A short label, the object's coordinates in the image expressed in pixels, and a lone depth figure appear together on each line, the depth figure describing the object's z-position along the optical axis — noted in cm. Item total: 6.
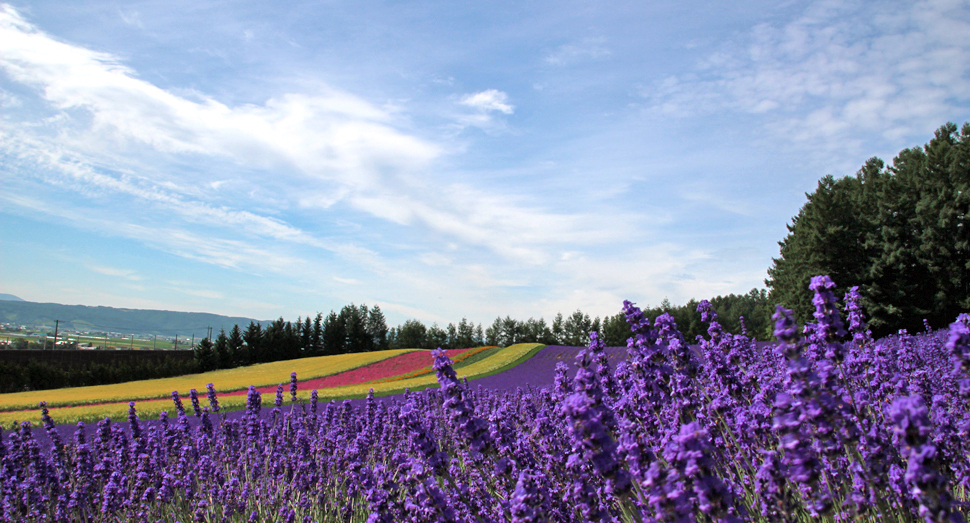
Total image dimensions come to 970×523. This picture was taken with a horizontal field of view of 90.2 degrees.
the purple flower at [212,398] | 637
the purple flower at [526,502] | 200
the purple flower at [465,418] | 258
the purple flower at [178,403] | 657
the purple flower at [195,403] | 614
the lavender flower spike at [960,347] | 198
